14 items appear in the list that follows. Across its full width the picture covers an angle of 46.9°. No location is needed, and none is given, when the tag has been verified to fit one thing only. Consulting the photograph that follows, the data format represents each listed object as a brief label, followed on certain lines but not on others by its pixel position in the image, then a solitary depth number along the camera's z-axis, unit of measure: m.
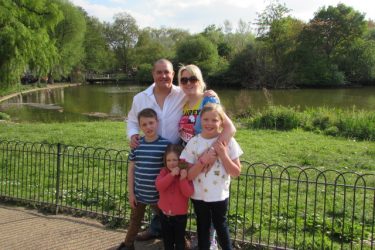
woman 4.19
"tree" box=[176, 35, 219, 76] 66.31
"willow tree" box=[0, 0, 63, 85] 17.67
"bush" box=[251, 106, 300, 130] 17.31
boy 4.50
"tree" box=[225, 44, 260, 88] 62.84
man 4.61
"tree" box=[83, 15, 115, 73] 80.12
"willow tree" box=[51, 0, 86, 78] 64.44
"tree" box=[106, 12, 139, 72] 86.50
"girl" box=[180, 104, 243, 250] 4.08
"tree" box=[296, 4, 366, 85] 63.09
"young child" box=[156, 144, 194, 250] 4.23
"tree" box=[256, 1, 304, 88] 62.31
